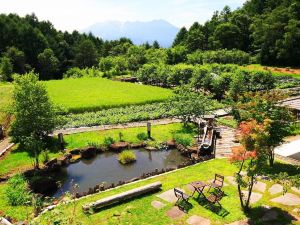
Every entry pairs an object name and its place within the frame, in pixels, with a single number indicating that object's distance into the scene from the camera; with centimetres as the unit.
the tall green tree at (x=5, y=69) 5372
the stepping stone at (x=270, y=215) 1183
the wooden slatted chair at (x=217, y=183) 1348
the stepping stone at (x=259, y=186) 1402
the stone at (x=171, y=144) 2242
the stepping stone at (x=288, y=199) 1278
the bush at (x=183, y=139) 2198
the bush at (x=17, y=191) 1415
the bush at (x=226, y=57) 5876
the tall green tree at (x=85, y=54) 8041
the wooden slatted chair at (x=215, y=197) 1291
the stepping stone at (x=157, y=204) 1296
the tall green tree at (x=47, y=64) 7108
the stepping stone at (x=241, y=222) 1161
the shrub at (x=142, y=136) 2334
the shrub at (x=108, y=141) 2223
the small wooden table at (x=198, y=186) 1310
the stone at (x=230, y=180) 1493
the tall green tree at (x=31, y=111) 1812
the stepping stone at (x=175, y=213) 1217
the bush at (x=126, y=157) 1994
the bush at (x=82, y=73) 6141
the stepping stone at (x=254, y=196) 1313
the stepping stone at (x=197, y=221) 1172
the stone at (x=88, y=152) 2111
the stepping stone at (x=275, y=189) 1374
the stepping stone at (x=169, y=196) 1342
